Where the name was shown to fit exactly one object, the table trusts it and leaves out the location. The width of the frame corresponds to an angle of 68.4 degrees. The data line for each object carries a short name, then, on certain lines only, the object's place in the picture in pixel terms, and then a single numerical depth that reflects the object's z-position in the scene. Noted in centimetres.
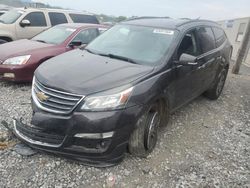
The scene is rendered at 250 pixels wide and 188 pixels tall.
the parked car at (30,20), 602
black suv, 206
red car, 394
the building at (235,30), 1685
